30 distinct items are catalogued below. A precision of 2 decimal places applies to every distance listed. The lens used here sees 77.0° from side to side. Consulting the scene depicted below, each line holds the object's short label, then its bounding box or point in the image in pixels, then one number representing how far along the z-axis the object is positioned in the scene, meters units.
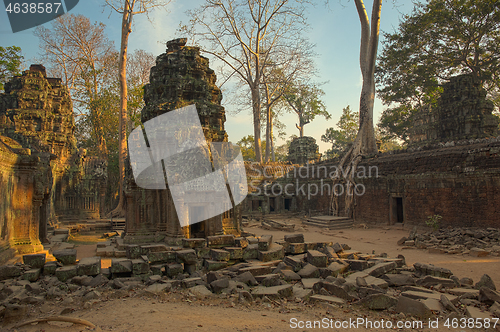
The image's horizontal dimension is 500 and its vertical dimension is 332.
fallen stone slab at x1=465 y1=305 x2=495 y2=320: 3.85
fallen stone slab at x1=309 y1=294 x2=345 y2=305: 4.45
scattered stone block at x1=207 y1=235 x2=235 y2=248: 7.09
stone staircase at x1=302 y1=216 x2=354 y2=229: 15.25
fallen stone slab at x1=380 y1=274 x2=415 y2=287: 5.24
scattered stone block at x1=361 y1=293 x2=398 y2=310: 4.27
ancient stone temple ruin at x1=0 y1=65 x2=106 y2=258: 14.31
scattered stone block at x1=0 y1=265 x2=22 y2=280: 5.17
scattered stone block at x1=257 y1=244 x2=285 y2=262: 6.55
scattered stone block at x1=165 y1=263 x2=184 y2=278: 5.73
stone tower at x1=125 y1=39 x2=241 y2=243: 9.24
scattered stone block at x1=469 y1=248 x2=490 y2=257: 7.83
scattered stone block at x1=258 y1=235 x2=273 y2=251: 6.89
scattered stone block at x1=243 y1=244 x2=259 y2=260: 6.69
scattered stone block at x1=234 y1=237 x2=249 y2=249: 6.98
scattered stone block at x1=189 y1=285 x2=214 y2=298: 4.74
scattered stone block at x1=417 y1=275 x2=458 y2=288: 4.97
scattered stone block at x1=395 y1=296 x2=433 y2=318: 3.97
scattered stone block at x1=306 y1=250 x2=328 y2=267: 6.11
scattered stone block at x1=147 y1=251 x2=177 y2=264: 5.92
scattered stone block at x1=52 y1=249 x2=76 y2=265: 5.75
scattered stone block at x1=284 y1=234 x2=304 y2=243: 7.54
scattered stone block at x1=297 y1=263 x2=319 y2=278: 5.60
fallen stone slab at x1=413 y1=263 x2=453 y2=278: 5.41
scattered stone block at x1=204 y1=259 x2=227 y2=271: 6.04
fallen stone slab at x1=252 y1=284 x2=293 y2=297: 4.64
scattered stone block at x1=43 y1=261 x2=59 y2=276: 5.47
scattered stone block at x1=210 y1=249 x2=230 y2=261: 6.21
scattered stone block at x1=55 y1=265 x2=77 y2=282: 5.30
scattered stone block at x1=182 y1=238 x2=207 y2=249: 6.77
